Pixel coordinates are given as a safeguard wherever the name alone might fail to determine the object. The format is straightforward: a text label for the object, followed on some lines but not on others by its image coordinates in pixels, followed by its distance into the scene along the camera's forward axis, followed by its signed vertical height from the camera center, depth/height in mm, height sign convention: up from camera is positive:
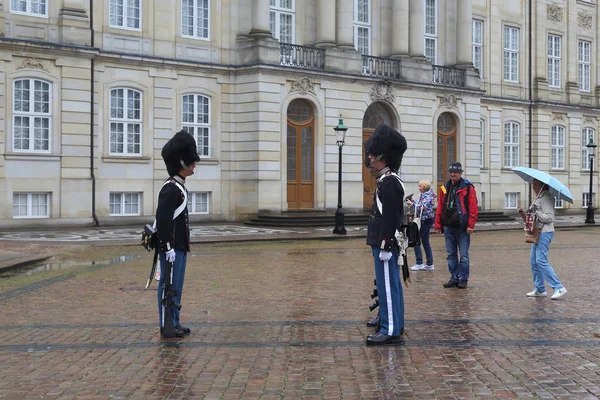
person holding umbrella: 12367 -561
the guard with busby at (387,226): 8922 -263
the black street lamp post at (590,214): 37156 -513
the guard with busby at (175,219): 9211 -198
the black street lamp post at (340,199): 27897 +67
